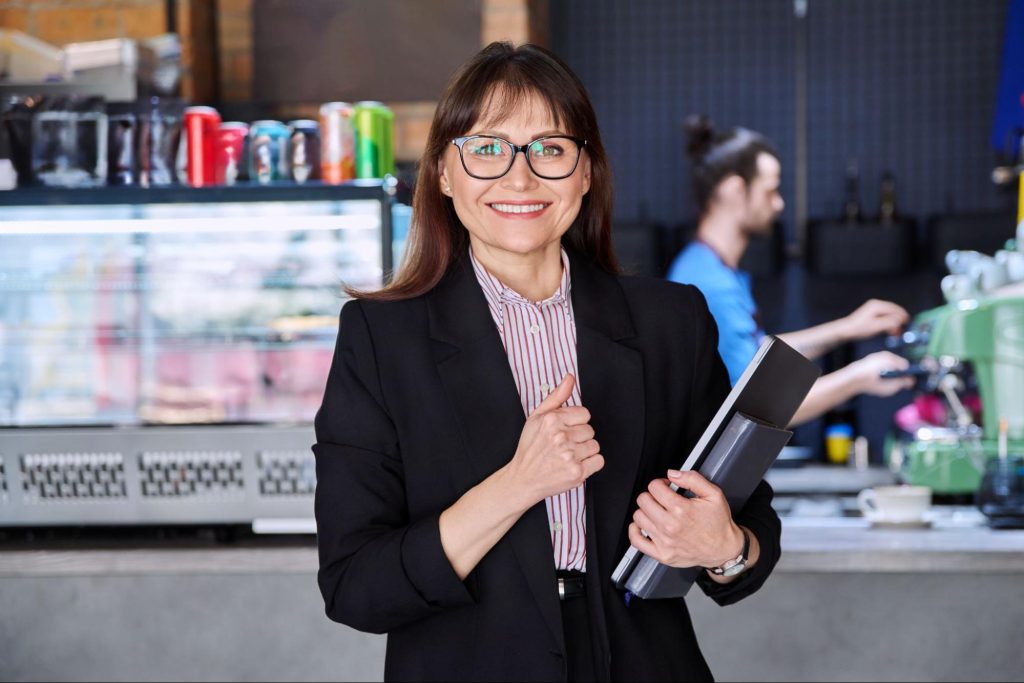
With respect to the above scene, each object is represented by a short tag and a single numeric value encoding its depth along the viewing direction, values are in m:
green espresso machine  3.09
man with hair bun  3.47
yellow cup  5.09
